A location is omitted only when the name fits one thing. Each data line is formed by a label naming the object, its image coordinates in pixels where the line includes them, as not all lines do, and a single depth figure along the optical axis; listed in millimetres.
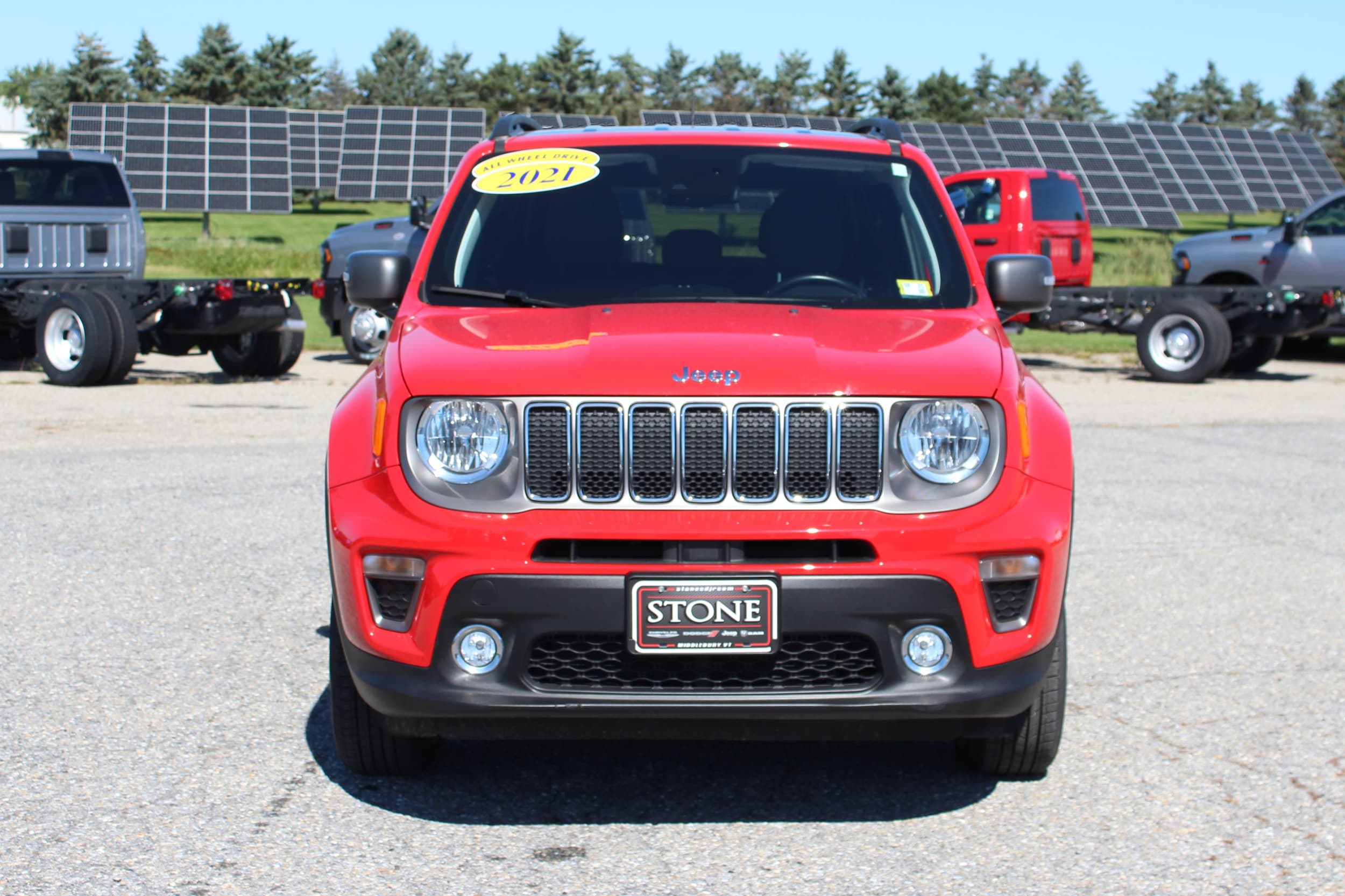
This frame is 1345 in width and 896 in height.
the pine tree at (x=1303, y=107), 130375
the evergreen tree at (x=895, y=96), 95625
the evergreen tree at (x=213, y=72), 81625
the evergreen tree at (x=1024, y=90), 131500
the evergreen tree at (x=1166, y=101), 123125
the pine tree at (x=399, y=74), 102500
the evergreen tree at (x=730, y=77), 118488
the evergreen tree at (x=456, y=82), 98688
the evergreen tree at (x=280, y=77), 83188
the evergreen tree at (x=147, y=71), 93438
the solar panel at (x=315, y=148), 47438
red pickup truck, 19984
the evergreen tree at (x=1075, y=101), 130500
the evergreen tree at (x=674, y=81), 118350
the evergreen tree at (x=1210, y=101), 119250
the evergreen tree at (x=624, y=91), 91438
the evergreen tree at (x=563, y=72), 91000
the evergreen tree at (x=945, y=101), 95688
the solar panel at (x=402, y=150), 41031
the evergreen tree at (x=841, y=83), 99938
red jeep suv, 3430
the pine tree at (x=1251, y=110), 120438
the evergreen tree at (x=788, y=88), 113062
